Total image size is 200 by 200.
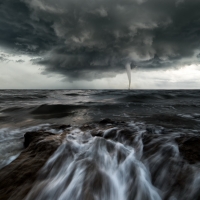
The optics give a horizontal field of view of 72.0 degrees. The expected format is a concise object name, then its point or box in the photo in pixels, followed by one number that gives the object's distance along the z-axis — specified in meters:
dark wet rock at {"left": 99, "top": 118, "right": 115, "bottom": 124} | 5.74
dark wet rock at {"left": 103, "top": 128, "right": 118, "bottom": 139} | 4.07
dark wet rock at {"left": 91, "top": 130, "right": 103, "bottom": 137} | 4.16
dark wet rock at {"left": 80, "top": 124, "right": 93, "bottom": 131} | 4.84
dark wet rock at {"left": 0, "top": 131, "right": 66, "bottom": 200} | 1.86
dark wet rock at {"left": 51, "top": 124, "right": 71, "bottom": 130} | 5.25
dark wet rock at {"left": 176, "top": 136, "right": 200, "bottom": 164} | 2.49
